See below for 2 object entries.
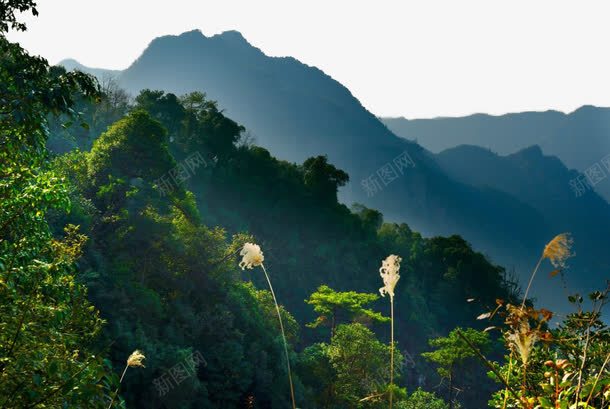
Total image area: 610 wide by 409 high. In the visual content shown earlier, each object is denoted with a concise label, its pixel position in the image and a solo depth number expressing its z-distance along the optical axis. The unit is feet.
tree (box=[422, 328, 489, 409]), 95.50
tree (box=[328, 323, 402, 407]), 85.10
